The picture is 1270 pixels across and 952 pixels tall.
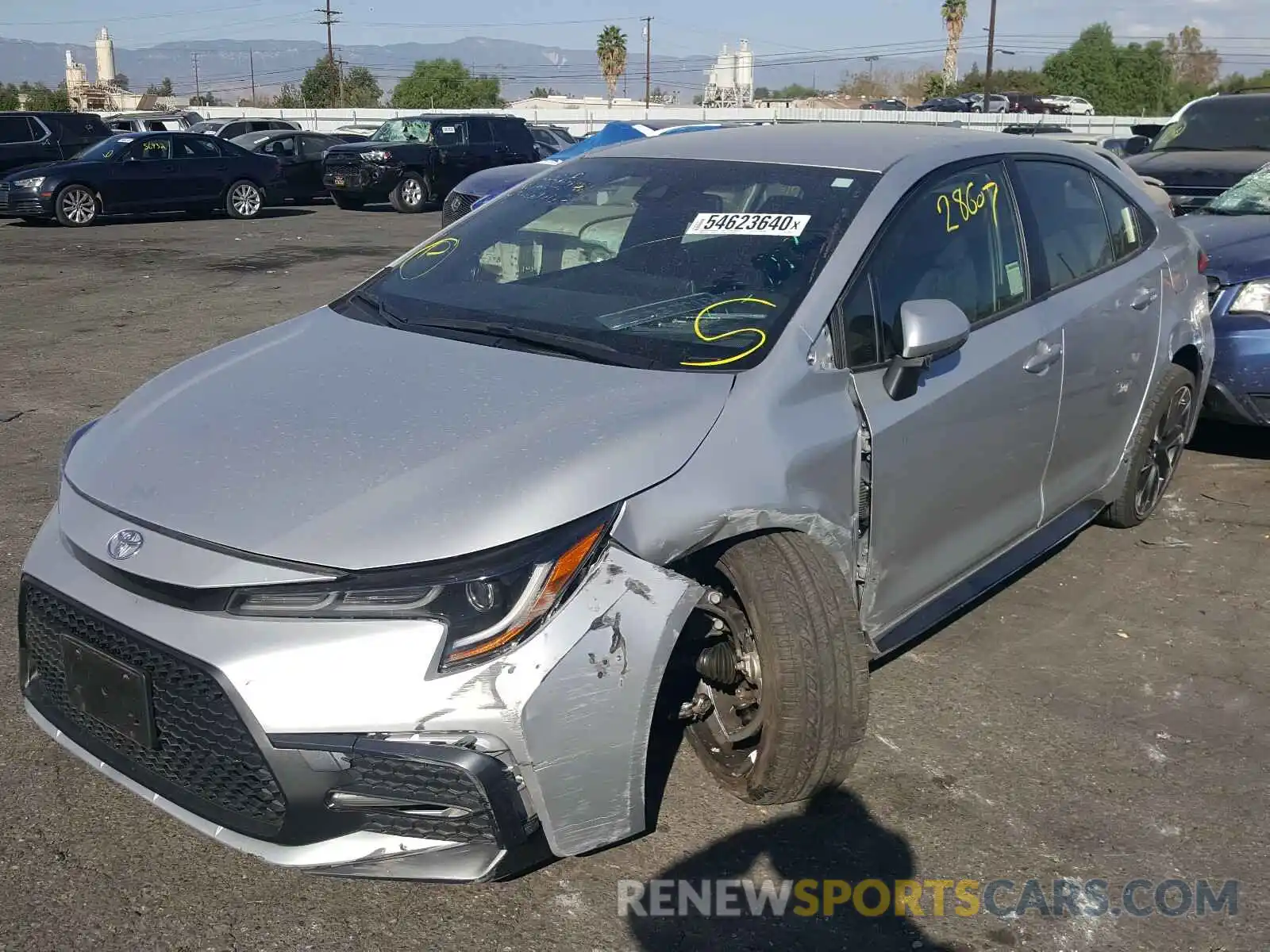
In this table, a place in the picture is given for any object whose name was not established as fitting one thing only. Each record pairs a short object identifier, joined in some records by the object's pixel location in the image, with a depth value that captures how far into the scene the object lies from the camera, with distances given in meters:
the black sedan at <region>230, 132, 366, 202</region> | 22.03
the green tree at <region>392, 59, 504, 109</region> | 82.62
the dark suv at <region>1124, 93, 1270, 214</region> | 10.36
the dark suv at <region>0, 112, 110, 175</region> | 19.62
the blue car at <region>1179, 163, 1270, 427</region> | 5.64
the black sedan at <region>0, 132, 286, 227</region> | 17.25
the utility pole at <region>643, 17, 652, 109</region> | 77.81
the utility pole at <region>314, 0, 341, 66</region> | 74.38
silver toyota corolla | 2.41
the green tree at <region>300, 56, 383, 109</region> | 76.25
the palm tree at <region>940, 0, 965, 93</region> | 77.94
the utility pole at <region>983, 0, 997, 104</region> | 51.34
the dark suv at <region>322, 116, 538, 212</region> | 20.72
